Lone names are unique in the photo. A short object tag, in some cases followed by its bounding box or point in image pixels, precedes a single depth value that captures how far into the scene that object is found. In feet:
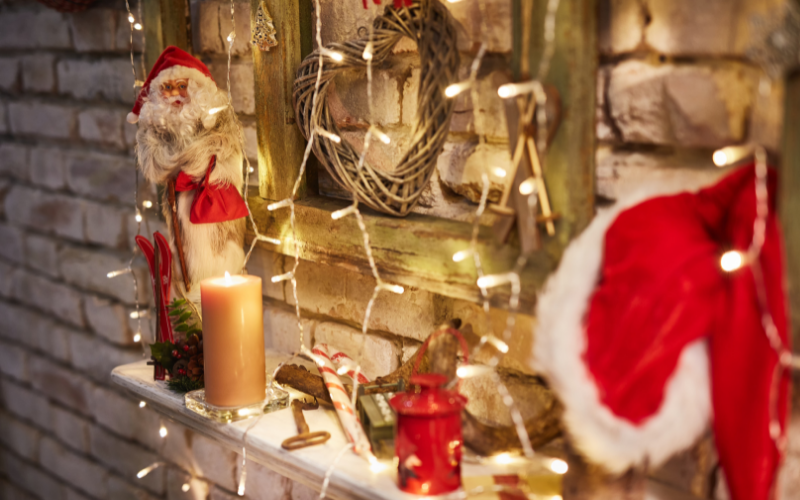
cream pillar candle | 3.40
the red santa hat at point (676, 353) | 2.19
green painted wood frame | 2.65
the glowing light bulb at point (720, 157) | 2.36
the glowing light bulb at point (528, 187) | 2.69
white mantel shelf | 2.84
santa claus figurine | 3.74
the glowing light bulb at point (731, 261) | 2.20
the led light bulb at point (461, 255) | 3.05
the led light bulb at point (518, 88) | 2.64
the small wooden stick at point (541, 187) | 2.72
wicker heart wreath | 2.99
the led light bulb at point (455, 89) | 2.74
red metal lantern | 2.64
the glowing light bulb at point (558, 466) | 2.78
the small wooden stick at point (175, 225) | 3.95
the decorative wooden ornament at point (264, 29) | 3.77
